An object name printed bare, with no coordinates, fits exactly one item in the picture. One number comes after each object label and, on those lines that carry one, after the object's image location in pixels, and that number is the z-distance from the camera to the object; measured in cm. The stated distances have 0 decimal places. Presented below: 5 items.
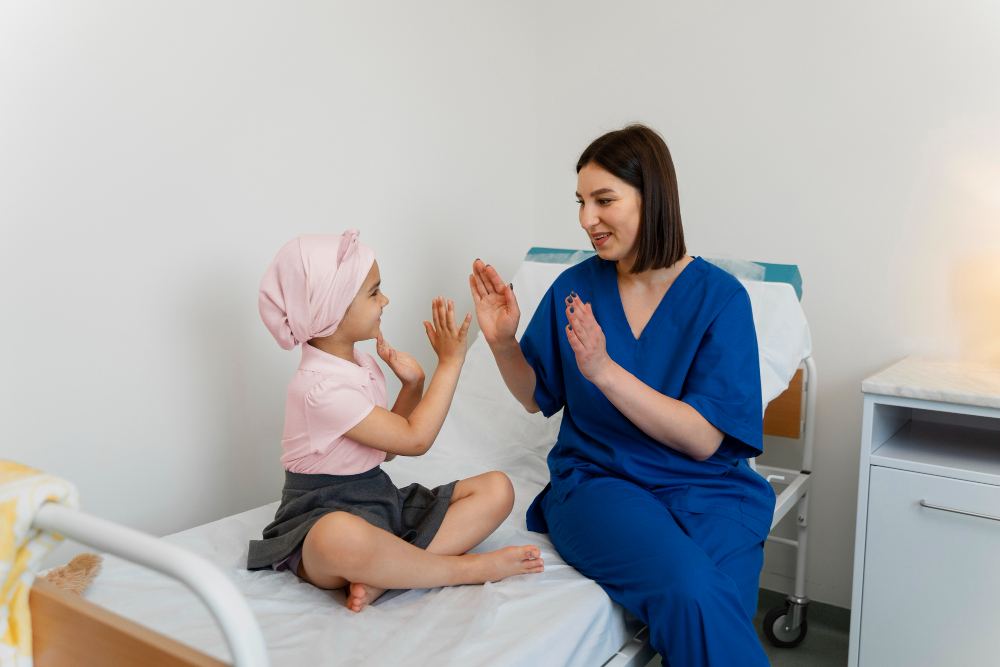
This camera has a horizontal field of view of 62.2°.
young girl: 132
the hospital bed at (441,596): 72
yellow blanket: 81
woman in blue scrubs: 136
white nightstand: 161
